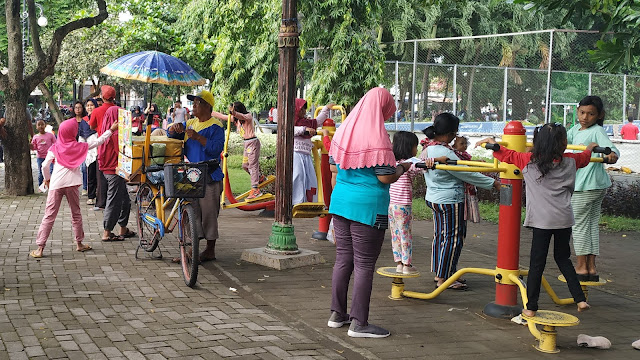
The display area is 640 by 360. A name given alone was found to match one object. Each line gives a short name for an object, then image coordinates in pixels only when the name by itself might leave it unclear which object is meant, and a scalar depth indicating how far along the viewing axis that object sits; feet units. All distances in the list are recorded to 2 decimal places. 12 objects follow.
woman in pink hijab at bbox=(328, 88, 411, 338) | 18.06
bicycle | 23.65
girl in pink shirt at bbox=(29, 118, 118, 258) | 27.68
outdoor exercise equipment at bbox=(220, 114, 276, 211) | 37.81
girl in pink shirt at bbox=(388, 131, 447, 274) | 22.97
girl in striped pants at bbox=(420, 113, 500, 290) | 22.43
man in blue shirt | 26.27
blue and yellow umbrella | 28.55
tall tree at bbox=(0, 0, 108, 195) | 44.91
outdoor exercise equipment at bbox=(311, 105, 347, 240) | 32.19
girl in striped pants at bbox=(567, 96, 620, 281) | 23.84
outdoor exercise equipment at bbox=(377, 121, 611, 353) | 19.66
